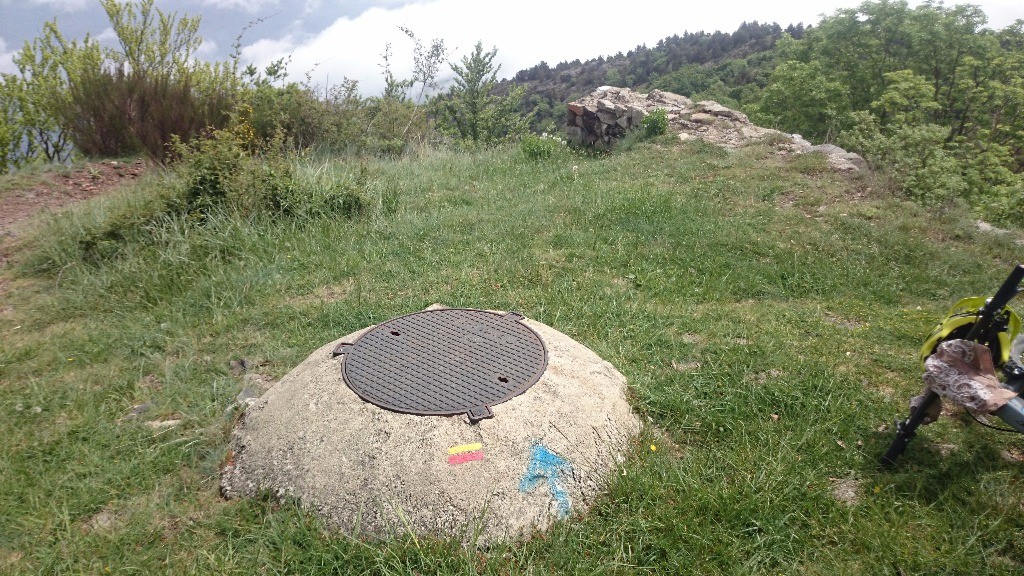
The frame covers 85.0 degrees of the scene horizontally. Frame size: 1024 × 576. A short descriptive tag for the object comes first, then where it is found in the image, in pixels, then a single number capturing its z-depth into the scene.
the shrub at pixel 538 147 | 10.04
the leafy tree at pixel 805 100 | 25.30
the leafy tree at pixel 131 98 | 9.69
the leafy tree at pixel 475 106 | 16.55
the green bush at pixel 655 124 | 10.34
